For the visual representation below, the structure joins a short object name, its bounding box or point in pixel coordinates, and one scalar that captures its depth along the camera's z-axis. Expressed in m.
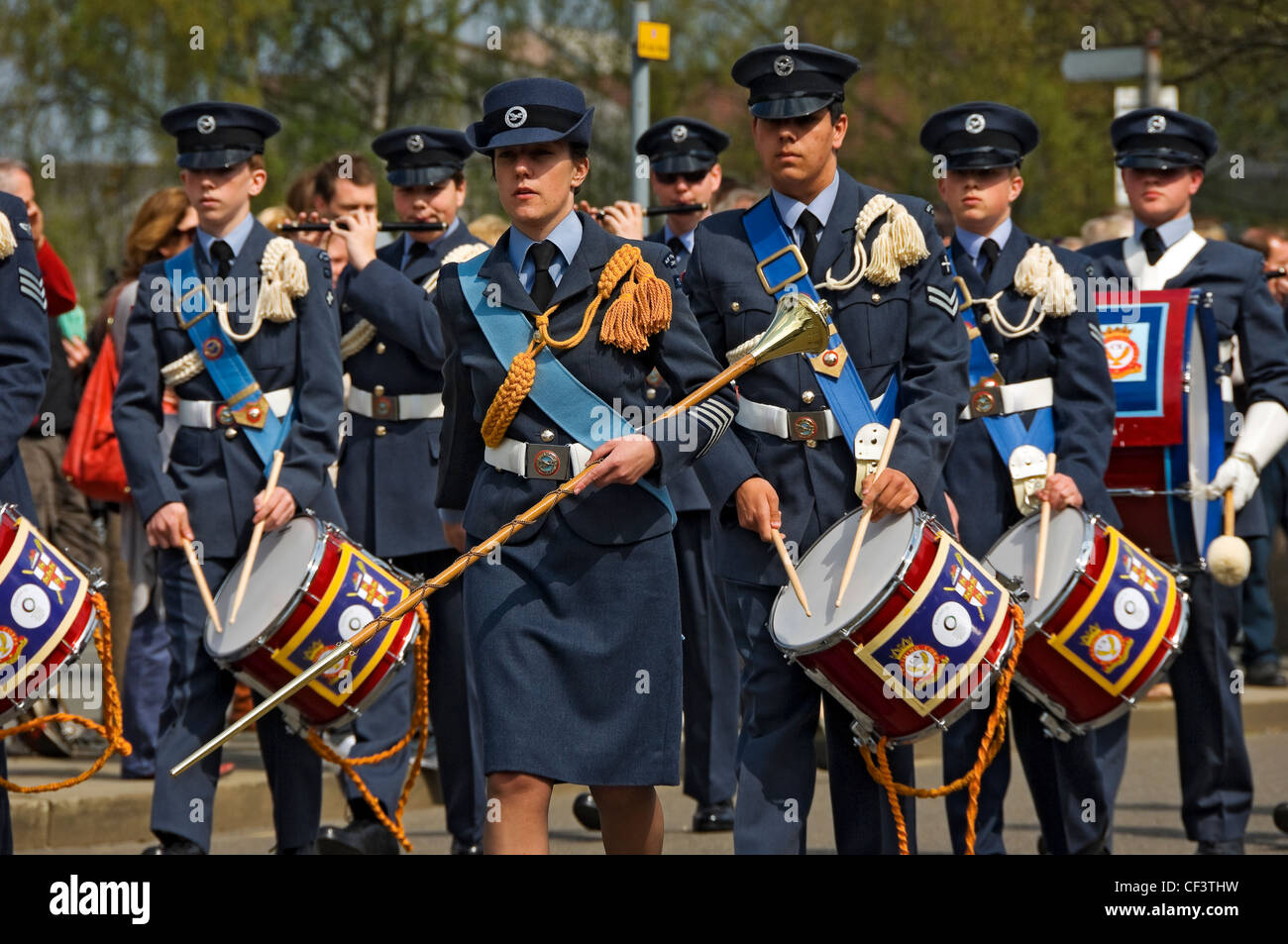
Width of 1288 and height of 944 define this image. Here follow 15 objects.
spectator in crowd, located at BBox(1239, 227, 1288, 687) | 11.27
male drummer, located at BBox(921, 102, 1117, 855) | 6.74
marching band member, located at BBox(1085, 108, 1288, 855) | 7.36
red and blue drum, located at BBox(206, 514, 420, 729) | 6.37
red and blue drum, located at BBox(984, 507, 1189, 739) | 6.30
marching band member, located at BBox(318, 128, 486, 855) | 7.36
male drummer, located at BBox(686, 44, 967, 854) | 5.77
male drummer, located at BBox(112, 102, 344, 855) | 6.72
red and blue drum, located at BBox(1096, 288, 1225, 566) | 7.27
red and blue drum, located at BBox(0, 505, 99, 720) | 5.71
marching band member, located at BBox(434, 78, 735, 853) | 5.22
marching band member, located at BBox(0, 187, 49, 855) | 5.97
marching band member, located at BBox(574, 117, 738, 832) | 8.08
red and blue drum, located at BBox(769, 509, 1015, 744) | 5.39
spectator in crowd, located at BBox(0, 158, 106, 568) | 9.55
